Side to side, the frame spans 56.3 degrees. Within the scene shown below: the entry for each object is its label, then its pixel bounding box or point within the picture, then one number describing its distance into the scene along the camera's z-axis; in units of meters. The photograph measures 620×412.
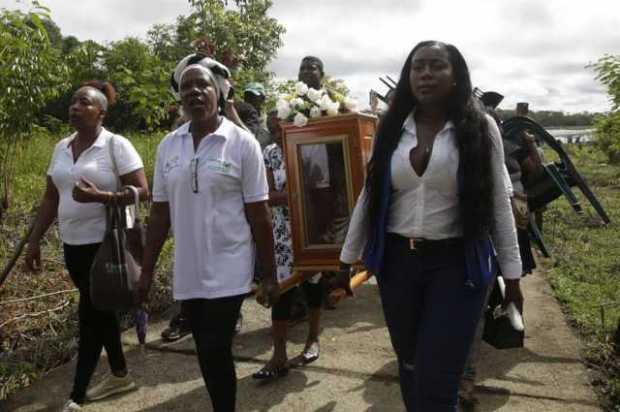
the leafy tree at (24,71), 5.36
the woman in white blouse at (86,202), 3.13
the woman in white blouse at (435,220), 2.16
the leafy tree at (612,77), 6.79
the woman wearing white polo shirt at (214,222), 2.50
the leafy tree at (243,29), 12.63
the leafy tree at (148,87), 8.42
